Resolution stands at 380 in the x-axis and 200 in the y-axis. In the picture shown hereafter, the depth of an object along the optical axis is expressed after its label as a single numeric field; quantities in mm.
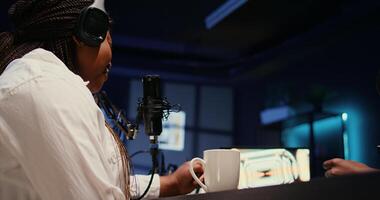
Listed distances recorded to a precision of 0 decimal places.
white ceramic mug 851
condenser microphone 944
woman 659
